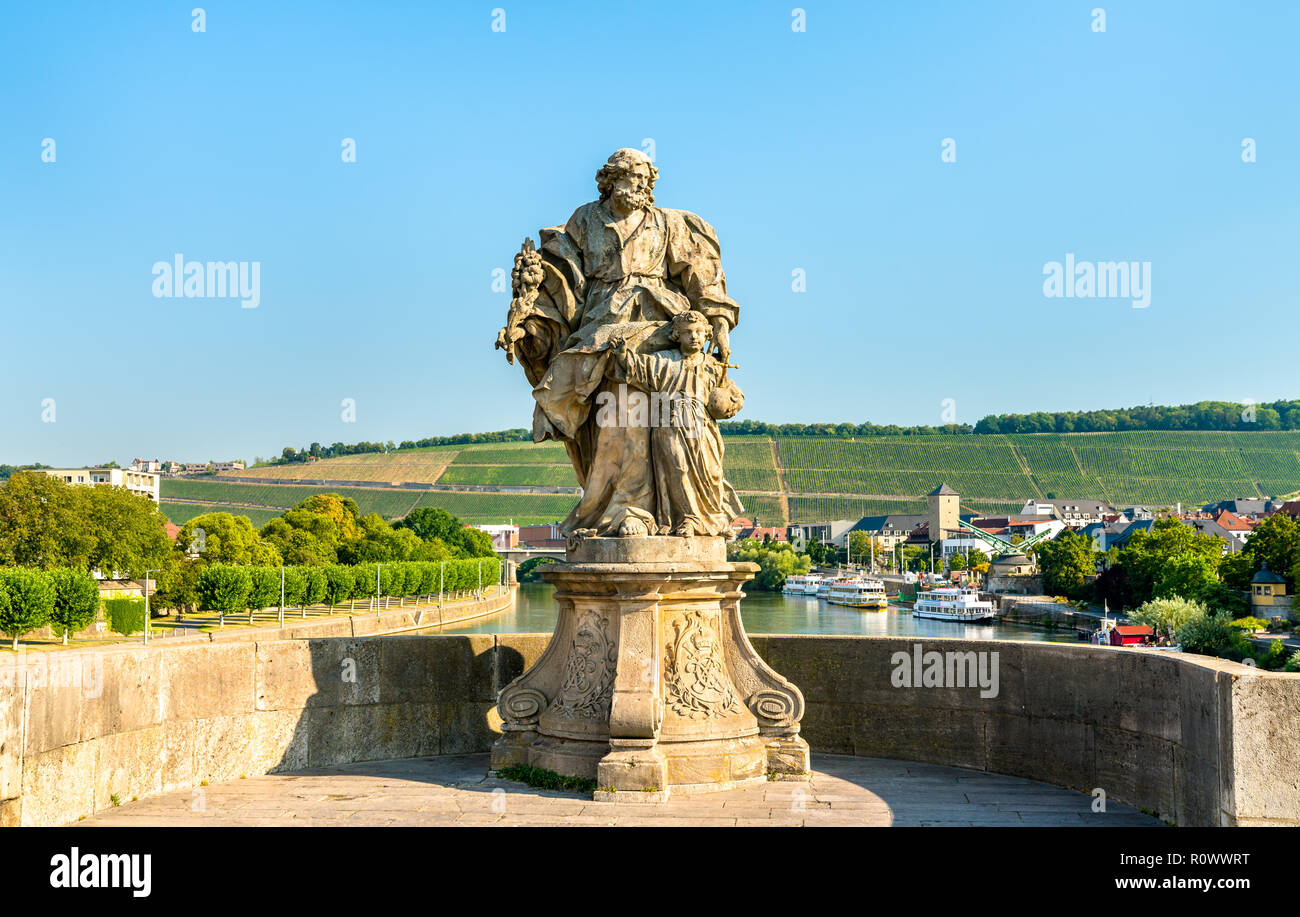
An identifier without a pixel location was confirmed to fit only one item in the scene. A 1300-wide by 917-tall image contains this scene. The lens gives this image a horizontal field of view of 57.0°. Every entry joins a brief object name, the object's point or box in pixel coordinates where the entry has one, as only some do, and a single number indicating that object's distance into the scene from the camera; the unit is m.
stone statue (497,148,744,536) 7.80
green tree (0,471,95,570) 54.81
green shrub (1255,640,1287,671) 47.38
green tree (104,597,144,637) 49.12
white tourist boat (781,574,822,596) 121.50
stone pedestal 7.17
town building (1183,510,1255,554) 113.89
